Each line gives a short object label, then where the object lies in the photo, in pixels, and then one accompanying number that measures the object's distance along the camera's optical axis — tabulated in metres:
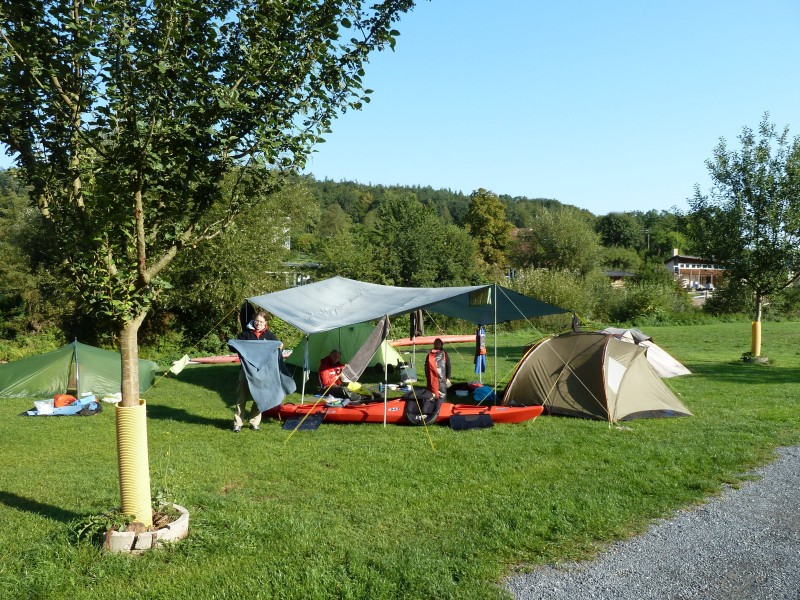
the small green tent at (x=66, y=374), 13.27
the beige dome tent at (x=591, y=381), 10.27
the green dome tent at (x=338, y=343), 15.62
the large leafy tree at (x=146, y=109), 4.57
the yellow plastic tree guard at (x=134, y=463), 4.95
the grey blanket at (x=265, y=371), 9.61
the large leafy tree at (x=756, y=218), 18.12
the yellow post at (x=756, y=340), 18.52
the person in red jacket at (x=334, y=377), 11.49
